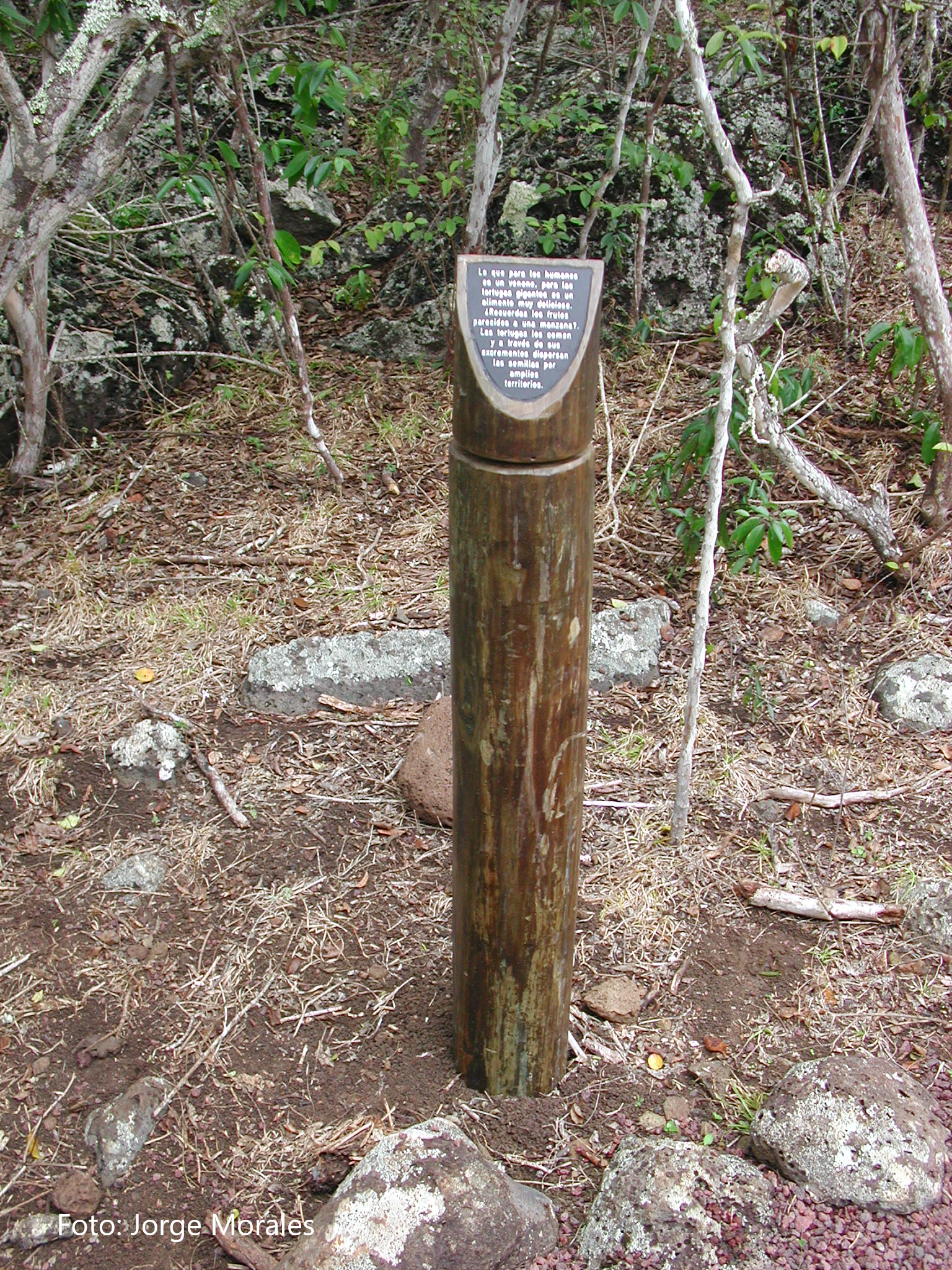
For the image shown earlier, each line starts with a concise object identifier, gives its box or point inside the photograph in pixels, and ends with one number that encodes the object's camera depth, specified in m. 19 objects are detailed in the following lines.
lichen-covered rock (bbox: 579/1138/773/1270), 1.65
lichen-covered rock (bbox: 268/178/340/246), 5.01
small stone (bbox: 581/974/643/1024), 2.27
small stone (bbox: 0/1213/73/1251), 1.87
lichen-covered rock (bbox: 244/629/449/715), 3.21
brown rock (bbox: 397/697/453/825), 2.80
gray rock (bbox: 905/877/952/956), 2.42
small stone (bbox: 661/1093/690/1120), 2.03
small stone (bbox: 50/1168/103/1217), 1.91
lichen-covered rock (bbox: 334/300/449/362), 4.81
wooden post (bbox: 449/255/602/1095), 1.45
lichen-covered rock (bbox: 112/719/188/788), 2.96
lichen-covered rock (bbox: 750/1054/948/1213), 1.75
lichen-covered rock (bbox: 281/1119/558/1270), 1.58
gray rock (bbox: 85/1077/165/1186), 1.98
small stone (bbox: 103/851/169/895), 2.65
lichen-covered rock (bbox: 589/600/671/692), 3.29
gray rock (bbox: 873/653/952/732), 3.11
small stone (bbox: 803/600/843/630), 3.47
